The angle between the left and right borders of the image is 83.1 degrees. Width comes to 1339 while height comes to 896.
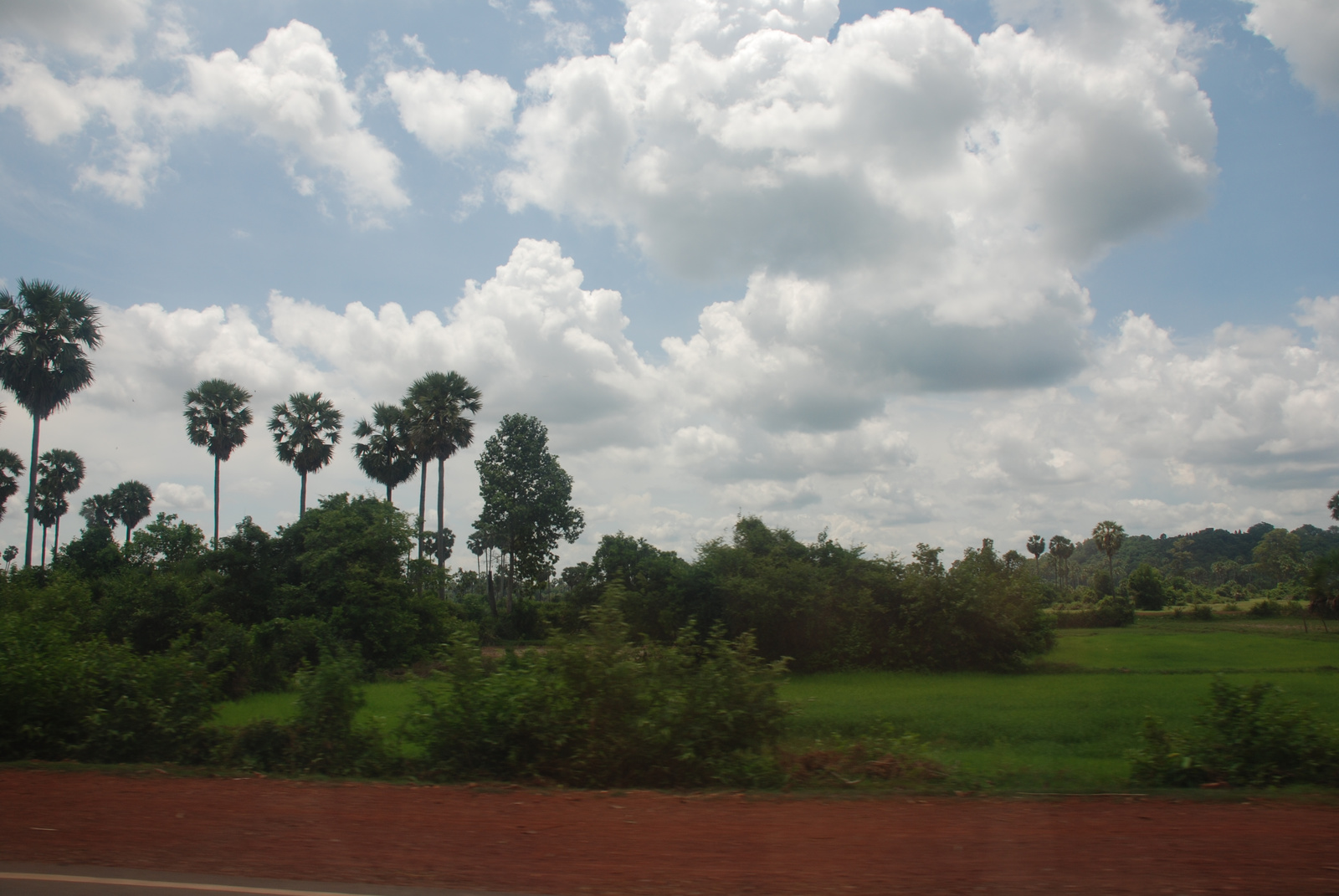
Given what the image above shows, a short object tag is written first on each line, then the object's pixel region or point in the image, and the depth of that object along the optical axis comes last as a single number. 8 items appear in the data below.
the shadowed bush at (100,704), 12.05
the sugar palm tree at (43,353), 31.30
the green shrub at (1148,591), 67.88
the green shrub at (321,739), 11.49
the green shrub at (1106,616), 56.81
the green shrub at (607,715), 10.69
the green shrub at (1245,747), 9.91
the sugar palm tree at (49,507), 62.12
